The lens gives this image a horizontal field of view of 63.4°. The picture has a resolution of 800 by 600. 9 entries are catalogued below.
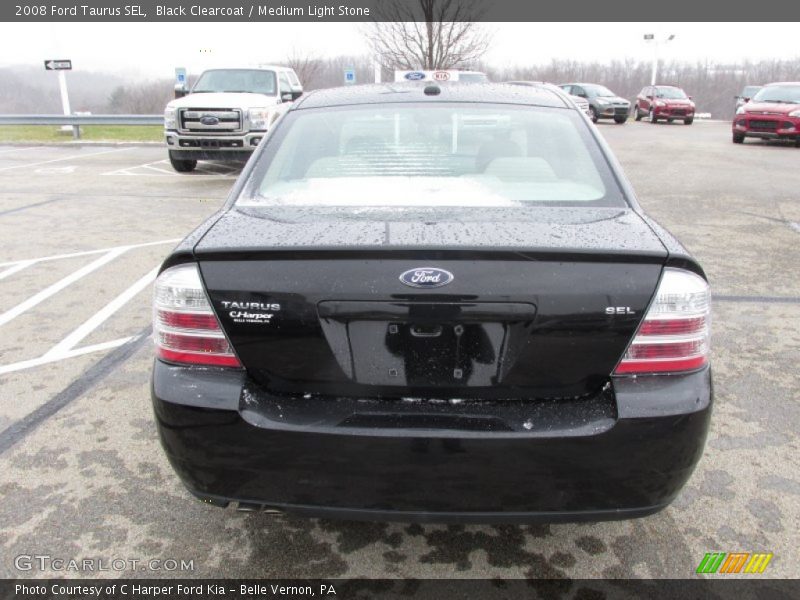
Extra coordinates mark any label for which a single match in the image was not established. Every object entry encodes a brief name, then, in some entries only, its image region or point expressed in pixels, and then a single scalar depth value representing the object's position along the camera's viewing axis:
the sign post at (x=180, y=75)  20.92
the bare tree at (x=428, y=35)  21.53
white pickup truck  11.14
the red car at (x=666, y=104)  27.94
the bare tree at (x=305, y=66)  35.41
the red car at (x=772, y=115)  16.84
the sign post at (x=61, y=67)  20.41
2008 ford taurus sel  1.83
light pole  42.22
